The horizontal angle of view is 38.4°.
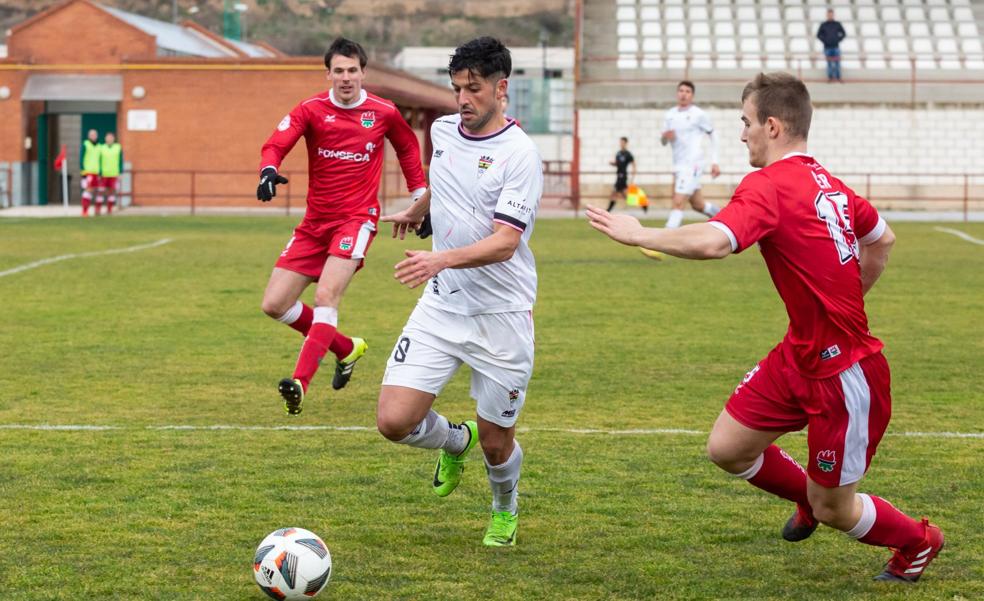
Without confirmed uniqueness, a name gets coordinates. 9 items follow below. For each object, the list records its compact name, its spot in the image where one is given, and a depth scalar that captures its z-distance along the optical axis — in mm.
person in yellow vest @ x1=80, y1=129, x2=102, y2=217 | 34188
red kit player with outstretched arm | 4785
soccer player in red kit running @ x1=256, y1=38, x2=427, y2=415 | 8984
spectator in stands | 40031
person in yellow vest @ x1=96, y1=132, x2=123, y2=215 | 34625
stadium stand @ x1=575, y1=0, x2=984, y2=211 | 39125
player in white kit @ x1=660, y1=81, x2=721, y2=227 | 20469
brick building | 39781
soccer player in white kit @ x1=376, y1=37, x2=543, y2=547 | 5617
